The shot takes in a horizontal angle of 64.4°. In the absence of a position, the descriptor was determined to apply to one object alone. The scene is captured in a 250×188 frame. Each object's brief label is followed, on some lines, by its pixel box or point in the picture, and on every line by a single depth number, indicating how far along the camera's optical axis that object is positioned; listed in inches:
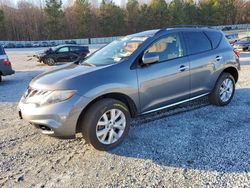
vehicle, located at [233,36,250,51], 634.5
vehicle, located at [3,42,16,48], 1540.0
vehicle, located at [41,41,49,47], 1572.9
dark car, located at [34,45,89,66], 550.9
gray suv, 109.1
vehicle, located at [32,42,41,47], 1566.8
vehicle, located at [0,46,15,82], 303.0
